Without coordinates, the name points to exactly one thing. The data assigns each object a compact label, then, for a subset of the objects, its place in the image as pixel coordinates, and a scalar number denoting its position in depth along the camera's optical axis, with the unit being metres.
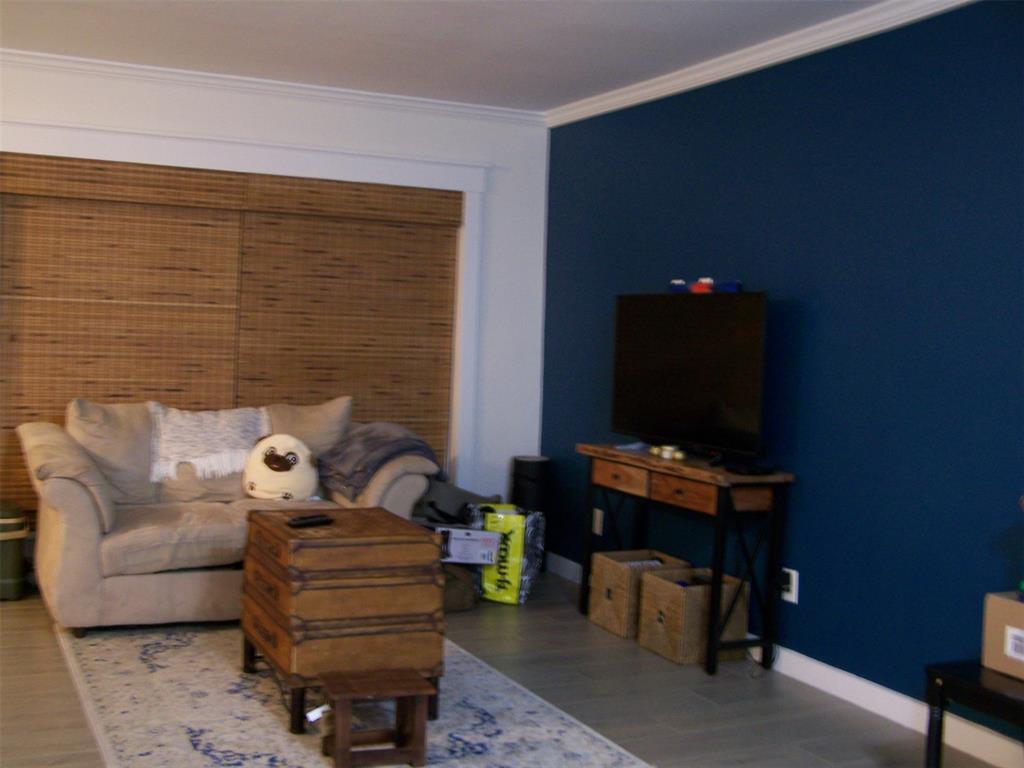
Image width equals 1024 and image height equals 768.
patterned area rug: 3.49
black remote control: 3.85
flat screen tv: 4.59
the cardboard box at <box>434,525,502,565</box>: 5.37
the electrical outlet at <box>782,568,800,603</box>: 4.59
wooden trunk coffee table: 3.55
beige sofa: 4.59
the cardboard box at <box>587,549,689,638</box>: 4.99
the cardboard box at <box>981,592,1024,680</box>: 3.31
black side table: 3.13
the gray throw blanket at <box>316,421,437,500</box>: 5.33
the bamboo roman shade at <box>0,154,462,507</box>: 5.54
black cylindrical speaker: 6.26
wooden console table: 4.46
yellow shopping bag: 5.53
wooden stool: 3.34
